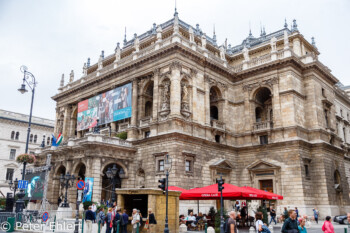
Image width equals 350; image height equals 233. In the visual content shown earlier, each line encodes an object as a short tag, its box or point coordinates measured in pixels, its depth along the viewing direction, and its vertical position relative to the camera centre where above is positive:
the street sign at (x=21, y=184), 20.41 +0.86
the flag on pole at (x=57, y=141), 32.94 +5.65
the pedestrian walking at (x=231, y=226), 10.41 -0.83
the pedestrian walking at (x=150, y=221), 16.08 -1.06
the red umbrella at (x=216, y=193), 19.88 +0.38
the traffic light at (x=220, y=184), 17.04 +0.76
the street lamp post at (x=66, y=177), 20.50 +1.32
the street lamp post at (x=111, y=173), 21.99 +1.74
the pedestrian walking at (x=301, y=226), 10.00 -0.79
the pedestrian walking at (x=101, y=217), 18.81 -1.04
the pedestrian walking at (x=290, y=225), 9.54 -0.72
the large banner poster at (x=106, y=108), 35.12 +10.17
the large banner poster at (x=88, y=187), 28.24 +0.94
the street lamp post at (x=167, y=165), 18.39 +1.88
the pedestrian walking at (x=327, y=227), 11.28 -0.92
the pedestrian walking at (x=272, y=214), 25.78 -1.10
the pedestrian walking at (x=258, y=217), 11.16 -0.59
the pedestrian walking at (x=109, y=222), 16.75 -1.18
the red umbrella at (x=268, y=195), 21.66 +0.31
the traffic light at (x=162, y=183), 16.45 +0.77
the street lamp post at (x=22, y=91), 19.41 +7.10
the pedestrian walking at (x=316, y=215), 28.41 -1.27
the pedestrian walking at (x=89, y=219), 16.69 -1.03
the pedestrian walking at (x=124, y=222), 15.63 -1.09
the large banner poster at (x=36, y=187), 31.83 +1.09
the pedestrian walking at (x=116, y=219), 15.69 -0.97
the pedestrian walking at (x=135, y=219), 15.76 -0.95
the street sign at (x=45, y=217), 16.78 -0.95
